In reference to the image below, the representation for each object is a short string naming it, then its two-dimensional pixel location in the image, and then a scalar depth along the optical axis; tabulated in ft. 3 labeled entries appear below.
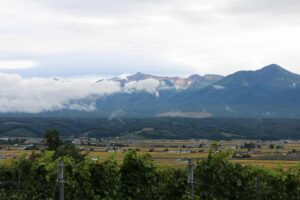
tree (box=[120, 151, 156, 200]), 54.19
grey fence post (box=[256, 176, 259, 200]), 48.11
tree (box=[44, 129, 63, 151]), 170.40
